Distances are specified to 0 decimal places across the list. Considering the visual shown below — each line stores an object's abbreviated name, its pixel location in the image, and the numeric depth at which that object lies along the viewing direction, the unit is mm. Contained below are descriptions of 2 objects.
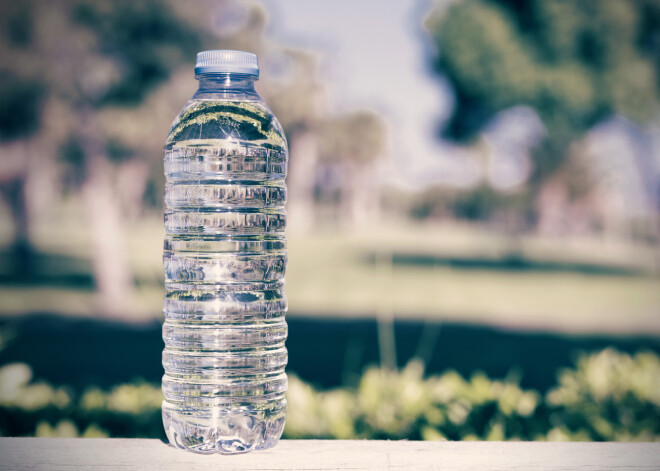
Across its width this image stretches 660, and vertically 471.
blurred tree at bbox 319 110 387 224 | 39156
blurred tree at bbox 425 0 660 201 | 14203
